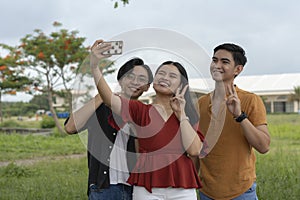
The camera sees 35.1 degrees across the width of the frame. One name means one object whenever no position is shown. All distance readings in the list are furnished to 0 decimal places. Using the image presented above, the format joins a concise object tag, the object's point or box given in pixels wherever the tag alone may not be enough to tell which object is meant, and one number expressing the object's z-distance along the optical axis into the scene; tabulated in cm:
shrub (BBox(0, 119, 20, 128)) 2314
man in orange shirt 228
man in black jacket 222
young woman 205
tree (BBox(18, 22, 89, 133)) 1761
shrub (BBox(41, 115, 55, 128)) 2208
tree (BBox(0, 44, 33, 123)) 1866
